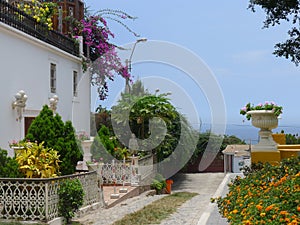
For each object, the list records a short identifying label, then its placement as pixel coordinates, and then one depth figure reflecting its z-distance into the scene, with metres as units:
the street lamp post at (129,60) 19.50
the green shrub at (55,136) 10.42
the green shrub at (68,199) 9.04
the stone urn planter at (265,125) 11.98
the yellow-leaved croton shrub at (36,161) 9.09
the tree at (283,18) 9.71
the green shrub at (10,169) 9.04
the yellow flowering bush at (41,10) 15.90
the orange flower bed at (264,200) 4.58
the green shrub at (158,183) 18.45
